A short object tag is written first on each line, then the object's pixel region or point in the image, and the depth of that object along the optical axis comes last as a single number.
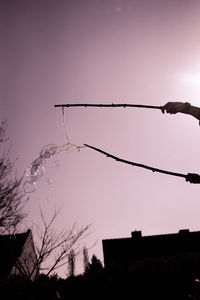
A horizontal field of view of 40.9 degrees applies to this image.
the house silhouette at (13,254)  23.74
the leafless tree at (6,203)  12.81
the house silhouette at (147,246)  27.20
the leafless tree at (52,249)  16.56
